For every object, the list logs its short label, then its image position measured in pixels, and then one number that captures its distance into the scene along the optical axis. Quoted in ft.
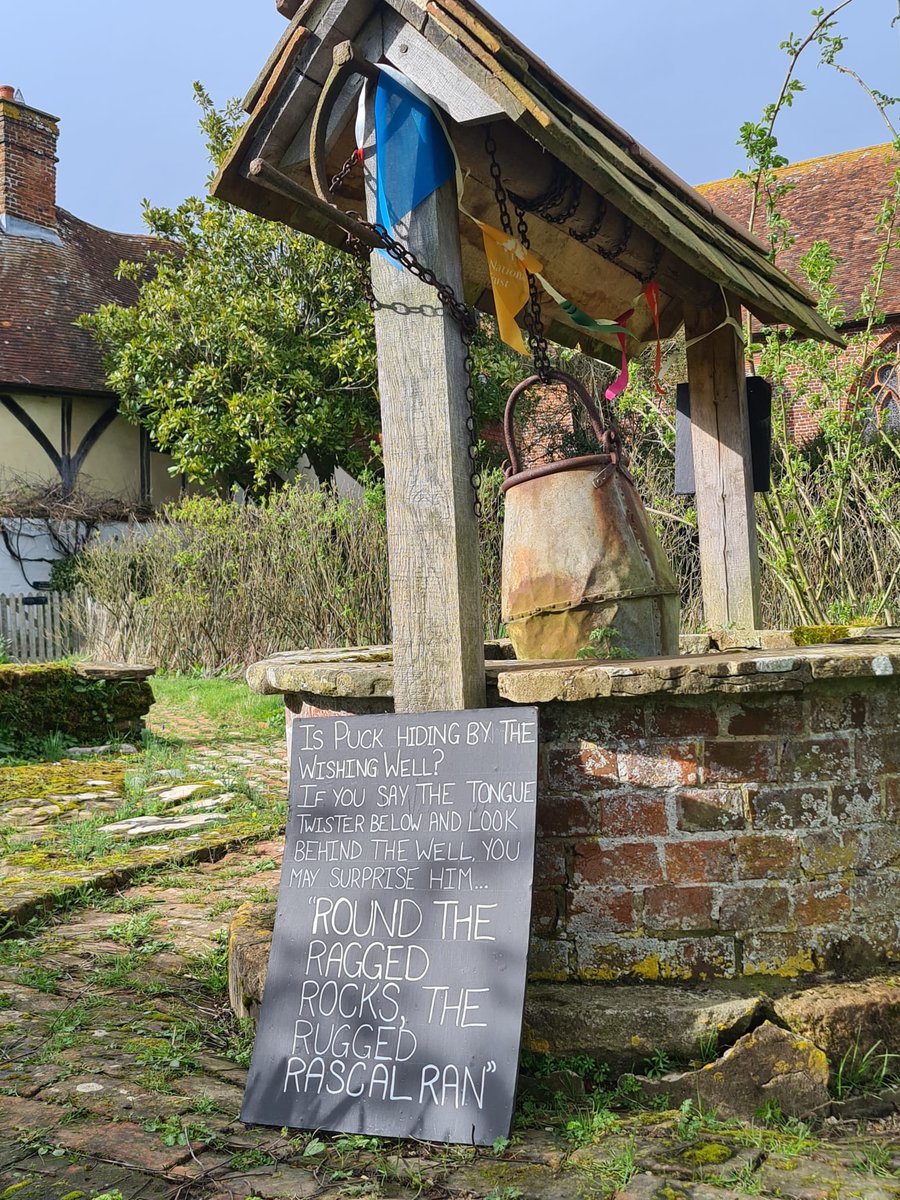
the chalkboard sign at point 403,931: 8.42
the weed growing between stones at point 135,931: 13.08
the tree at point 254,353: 50.52
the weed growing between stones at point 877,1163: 7.48
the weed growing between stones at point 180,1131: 8.00
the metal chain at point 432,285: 9.74
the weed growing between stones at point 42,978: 11.37
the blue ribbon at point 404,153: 9.94
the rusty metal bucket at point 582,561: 12.43
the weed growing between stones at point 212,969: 11.55
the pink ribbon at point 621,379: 15.07
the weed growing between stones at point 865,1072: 8.73
